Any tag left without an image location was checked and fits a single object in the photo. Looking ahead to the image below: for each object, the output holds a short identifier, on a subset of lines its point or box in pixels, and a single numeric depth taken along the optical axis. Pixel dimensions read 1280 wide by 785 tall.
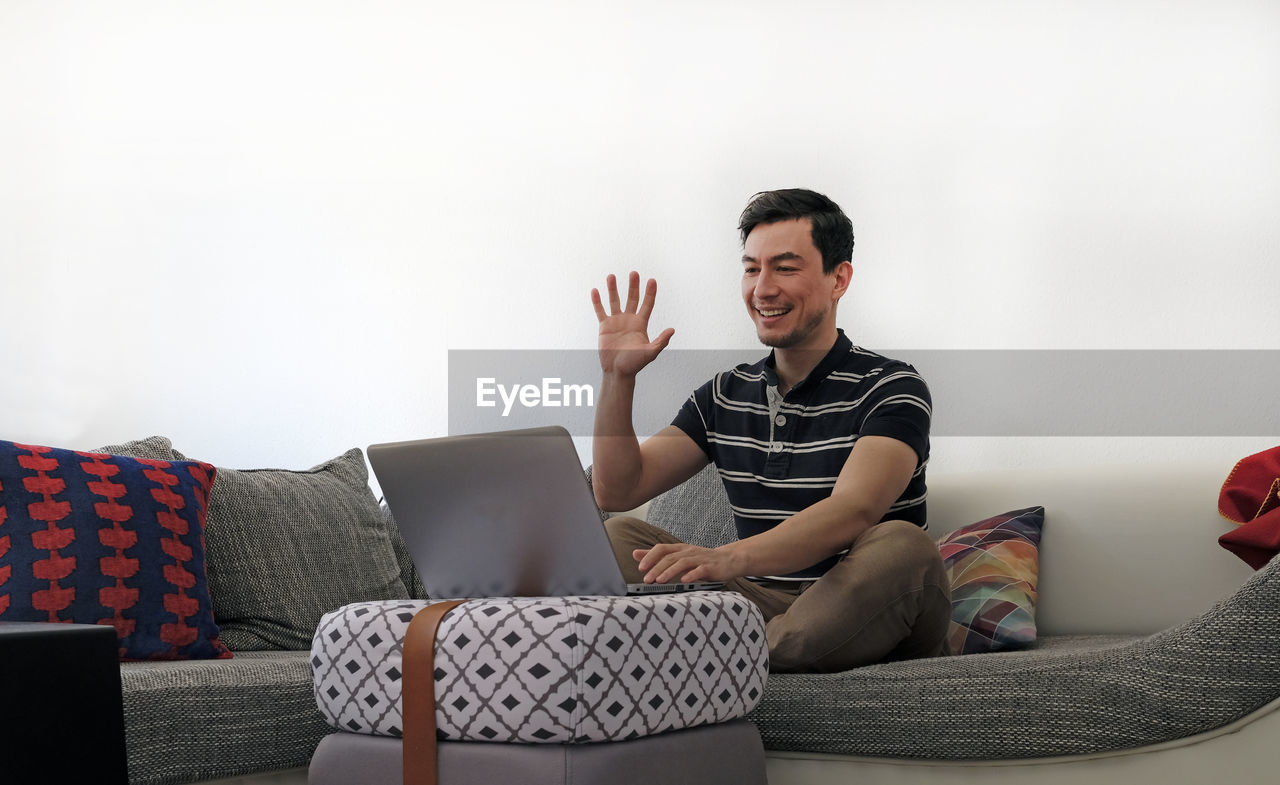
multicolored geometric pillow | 1.88
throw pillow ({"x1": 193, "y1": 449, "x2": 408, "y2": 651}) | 1.97
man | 1.60
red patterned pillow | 1.61
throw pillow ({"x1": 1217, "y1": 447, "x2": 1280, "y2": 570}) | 1.78
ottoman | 1.17
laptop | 1.31
